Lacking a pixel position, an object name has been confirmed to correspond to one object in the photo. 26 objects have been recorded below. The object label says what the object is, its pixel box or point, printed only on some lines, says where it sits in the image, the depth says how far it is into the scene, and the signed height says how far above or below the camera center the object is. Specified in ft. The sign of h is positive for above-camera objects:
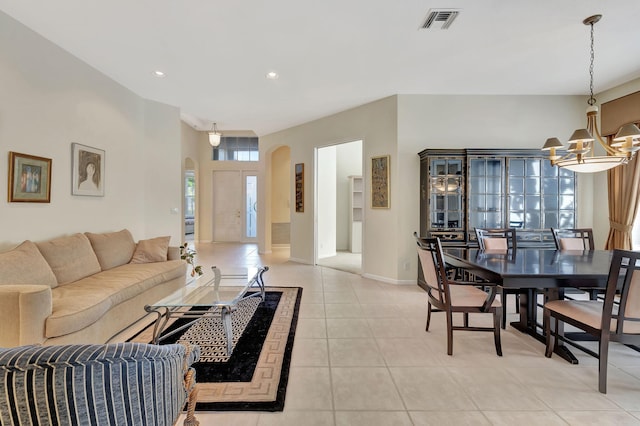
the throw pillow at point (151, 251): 12.87 -1.70
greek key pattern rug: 6.31 -3.98
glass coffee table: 8.32 -2.73
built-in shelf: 25.84 +0.04
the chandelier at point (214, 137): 21.85 +5.71
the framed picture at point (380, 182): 15.98 +1.76
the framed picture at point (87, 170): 11.71 +1.79
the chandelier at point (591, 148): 8.29 +2.00
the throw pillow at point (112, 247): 11.58 -1.44
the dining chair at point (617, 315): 6.37 -2.35
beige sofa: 6.75 -2.25
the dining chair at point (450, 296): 8.25 -2.42
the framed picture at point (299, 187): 21.27 +1.92
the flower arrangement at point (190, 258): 10.85 -1.82
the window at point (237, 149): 31.32 +6.91
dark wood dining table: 7.18 -1.46
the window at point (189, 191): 32.89 +2.52
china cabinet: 14.20 +1.03
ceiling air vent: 8.67 +6.02
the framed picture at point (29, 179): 9.32 +1.15
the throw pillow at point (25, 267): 7.82 -1.54
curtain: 13.25 +0.57
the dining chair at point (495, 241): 11.53 -1.10
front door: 31.09 +0.76
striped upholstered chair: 2.41 -1.52
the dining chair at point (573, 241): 11.46 -1.06
